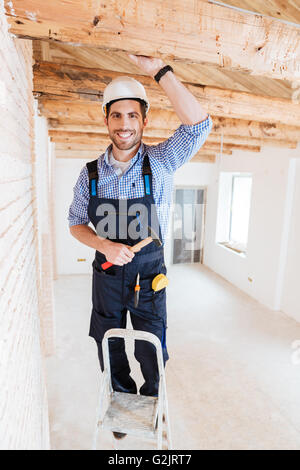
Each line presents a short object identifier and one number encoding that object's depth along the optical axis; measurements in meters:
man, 1.55
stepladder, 1.66
